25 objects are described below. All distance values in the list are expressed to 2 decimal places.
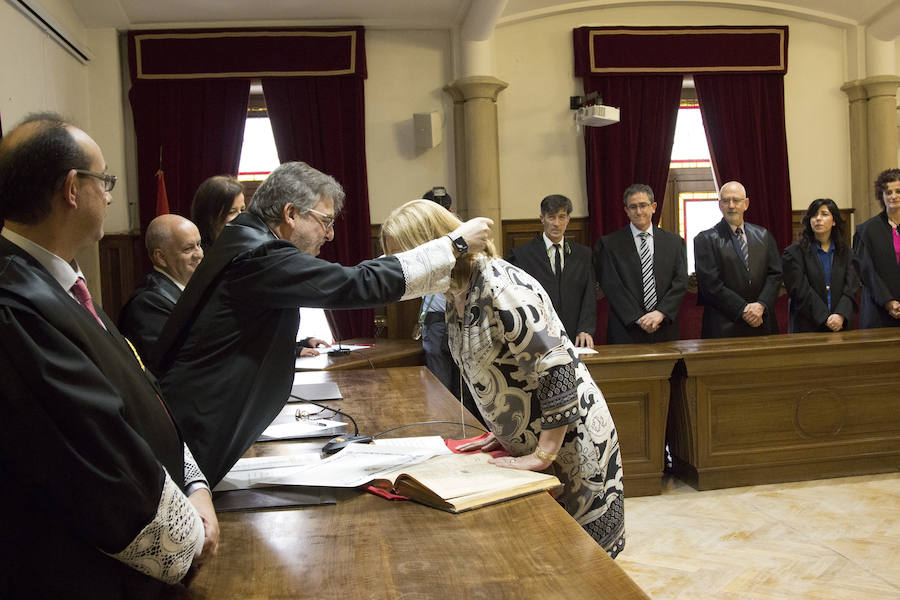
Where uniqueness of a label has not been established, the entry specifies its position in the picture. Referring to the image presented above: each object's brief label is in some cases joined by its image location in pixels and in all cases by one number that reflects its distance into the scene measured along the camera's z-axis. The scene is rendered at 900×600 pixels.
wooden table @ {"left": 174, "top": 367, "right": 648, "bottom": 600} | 1.16
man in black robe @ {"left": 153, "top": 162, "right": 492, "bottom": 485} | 1.65
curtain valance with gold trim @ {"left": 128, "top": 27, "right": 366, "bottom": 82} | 6.25
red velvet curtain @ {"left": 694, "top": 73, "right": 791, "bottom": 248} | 6.99
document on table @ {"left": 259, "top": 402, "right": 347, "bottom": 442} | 2.15
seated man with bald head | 2.56
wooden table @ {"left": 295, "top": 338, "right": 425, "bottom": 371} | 4.11
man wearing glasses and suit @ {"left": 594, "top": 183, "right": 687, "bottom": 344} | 4.77
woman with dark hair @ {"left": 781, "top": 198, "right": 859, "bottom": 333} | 4.92
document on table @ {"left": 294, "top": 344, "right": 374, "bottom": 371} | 3.95
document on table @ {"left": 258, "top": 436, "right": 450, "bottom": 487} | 1.66
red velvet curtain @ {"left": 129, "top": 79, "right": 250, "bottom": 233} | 6.28
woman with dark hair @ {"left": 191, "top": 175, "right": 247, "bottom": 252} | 3.15
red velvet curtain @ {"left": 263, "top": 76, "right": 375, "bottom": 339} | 6.44
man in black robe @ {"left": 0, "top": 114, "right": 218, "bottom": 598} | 0.95
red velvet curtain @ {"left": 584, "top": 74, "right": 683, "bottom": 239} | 6.75
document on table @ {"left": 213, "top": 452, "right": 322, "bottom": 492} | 1.69
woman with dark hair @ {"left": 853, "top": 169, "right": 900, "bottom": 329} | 4.97
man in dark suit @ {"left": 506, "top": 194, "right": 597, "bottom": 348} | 4.95
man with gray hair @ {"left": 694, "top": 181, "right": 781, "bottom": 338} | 4.82
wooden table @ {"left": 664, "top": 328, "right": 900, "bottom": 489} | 4.16
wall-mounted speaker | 6.45
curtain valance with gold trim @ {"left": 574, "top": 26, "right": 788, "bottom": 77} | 6.73
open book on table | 1.50
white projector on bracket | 6.22
